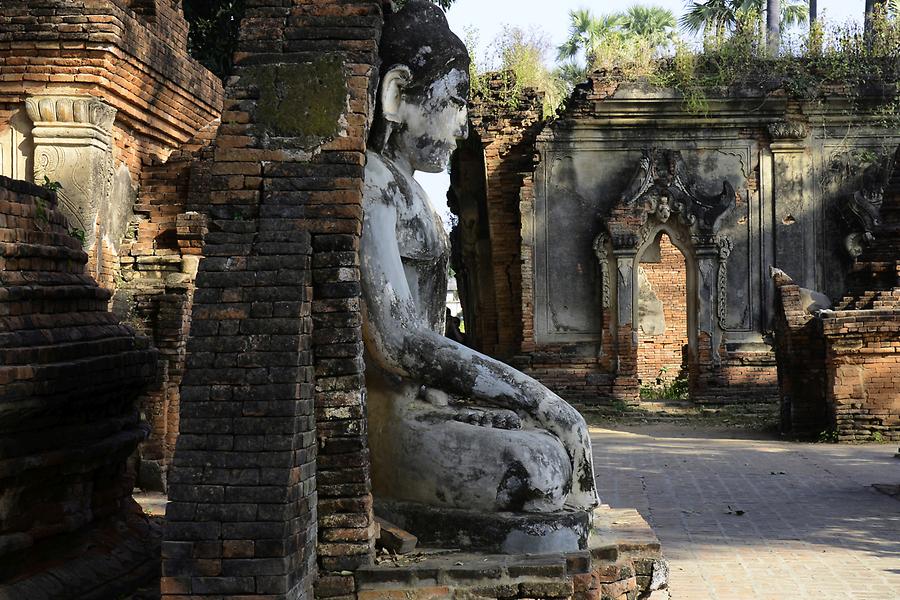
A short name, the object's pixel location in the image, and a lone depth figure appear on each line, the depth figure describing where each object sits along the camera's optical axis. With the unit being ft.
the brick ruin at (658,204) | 57.11
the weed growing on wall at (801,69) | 56.59
